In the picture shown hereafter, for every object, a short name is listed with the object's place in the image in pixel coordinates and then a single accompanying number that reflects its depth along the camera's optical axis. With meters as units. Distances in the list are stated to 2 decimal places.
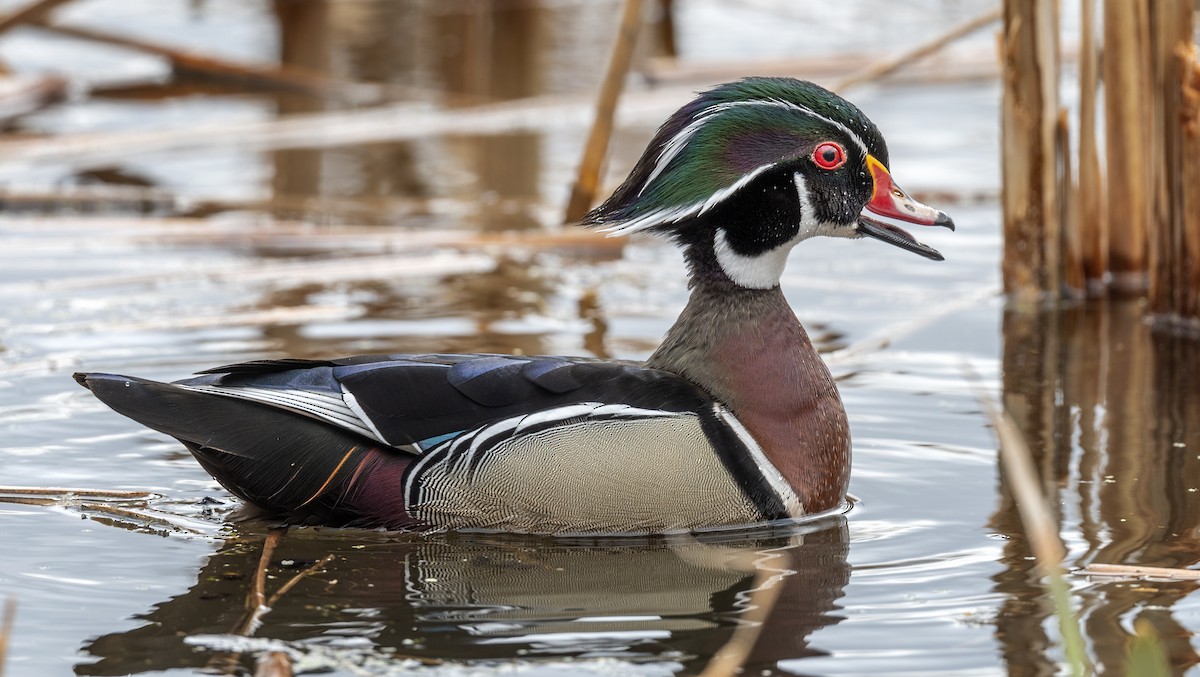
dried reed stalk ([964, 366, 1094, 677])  6.06
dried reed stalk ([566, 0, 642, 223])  17.31
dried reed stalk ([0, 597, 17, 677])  6.57
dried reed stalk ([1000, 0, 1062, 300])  15.87
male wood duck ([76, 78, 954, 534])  10.58
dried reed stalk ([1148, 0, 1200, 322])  15.01
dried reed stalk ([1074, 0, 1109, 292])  15.69
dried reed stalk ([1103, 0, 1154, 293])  15.54
